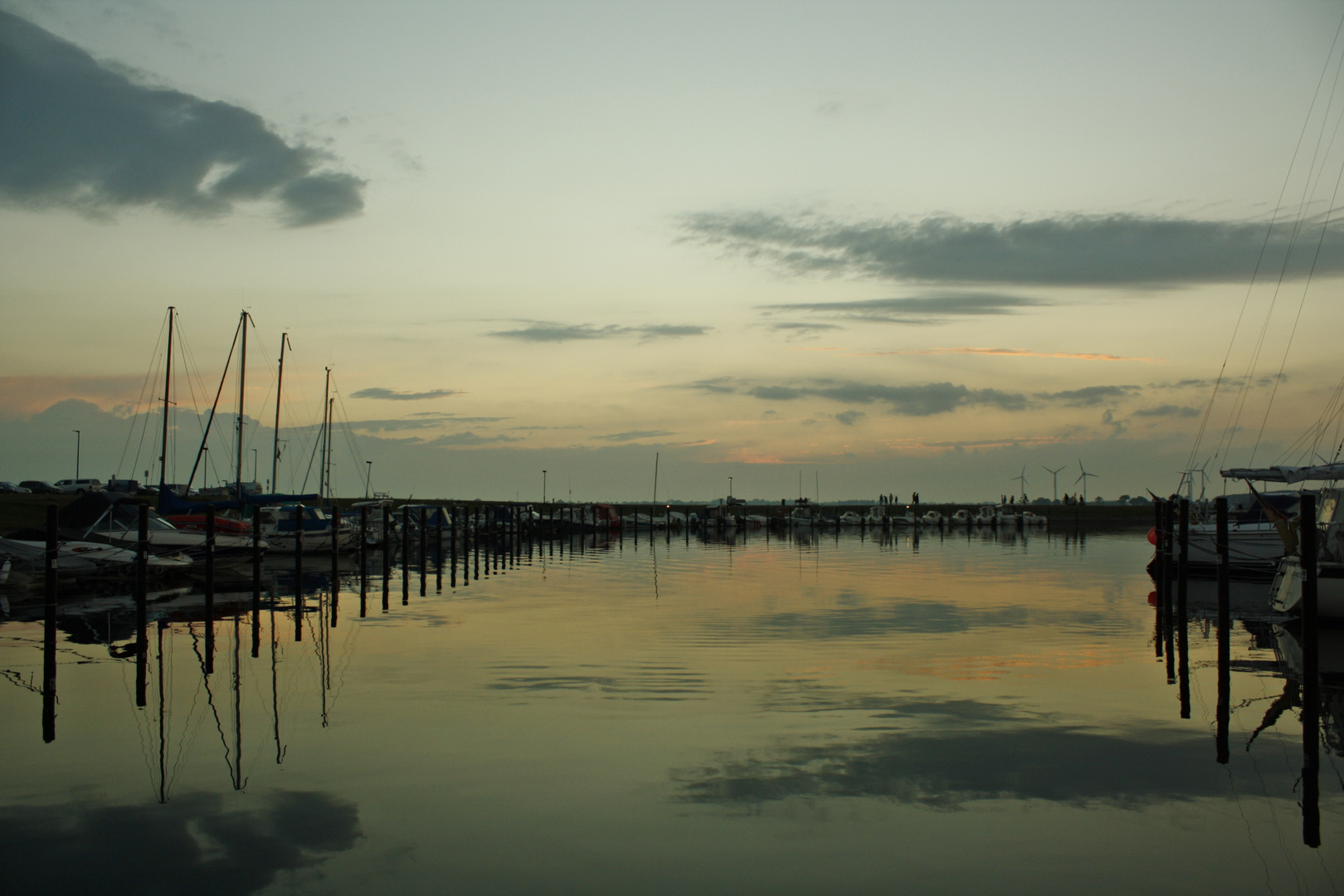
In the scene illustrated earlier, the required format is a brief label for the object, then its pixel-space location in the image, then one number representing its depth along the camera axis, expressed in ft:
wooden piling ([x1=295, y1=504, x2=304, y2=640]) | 86.80
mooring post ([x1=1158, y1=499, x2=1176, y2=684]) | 75.03
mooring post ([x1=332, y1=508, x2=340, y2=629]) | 104.19
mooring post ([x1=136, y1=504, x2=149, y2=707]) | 63.26
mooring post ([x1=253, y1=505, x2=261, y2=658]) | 78.64
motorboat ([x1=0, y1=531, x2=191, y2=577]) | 113.60
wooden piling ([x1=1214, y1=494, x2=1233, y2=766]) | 59.82
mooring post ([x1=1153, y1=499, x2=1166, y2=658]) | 87.34
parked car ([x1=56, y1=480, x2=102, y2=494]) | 422.61
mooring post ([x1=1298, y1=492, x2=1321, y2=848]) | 47.93
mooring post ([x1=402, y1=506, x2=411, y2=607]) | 117.78
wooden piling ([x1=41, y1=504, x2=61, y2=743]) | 53.09
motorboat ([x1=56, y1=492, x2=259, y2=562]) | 121.49
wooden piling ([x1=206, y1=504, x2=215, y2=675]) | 73.49
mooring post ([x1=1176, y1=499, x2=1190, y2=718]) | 65.72
